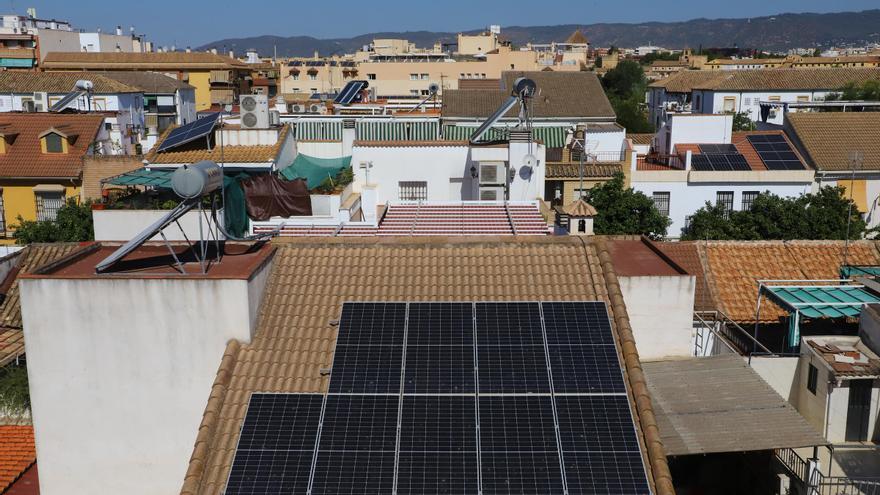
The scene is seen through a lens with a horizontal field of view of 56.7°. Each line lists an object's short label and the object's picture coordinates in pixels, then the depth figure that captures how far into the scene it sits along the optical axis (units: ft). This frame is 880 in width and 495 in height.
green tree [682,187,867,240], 95.20
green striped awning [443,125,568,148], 127.15
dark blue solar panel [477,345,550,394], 33.32
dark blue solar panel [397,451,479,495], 29.14
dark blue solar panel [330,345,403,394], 33.55
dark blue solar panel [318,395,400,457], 31.09
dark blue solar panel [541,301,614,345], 35.65
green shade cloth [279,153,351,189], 78.33
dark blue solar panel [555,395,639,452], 30.91
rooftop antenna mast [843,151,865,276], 110.11
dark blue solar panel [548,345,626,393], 33.35
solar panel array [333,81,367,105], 146.82
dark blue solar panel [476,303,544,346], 35.65
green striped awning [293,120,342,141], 122.62
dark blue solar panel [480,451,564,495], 29.07
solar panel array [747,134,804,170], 115.44
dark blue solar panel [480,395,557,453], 30.78
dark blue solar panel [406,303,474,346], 35.70
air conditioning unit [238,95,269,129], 84.12
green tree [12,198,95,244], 93.30
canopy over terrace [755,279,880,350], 55.83
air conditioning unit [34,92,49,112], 172.04
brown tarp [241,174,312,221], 70.18
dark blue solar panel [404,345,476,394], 33.37
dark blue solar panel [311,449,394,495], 29.32
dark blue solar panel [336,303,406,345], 35.81
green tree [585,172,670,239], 98.22
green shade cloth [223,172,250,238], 65.21
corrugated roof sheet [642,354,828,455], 39.70
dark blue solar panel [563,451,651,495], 29.17
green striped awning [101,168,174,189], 72.52
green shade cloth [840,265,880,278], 66.18
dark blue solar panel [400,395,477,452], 30.83
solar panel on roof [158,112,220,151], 79.41
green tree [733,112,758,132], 200.32
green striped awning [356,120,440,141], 120.57
